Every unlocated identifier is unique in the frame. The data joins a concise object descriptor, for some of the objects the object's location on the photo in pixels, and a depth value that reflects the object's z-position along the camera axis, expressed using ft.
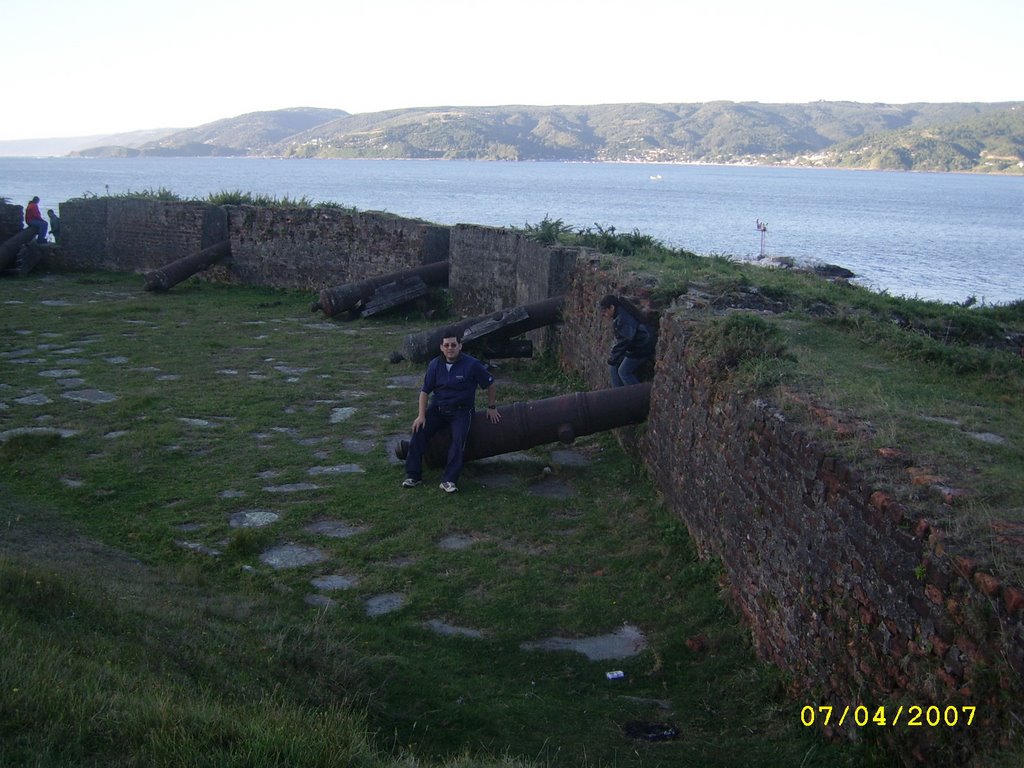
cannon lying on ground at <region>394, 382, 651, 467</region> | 25.38
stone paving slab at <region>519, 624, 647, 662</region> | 16.98
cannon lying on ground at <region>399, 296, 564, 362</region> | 36.24
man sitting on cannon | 24.70
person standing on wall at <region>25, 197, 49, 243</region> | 61.93
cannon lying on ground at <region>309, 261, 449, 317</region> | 47.37
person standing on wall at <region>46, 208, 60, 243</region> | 61.77
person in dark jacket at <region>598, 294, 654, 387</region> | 26.81
